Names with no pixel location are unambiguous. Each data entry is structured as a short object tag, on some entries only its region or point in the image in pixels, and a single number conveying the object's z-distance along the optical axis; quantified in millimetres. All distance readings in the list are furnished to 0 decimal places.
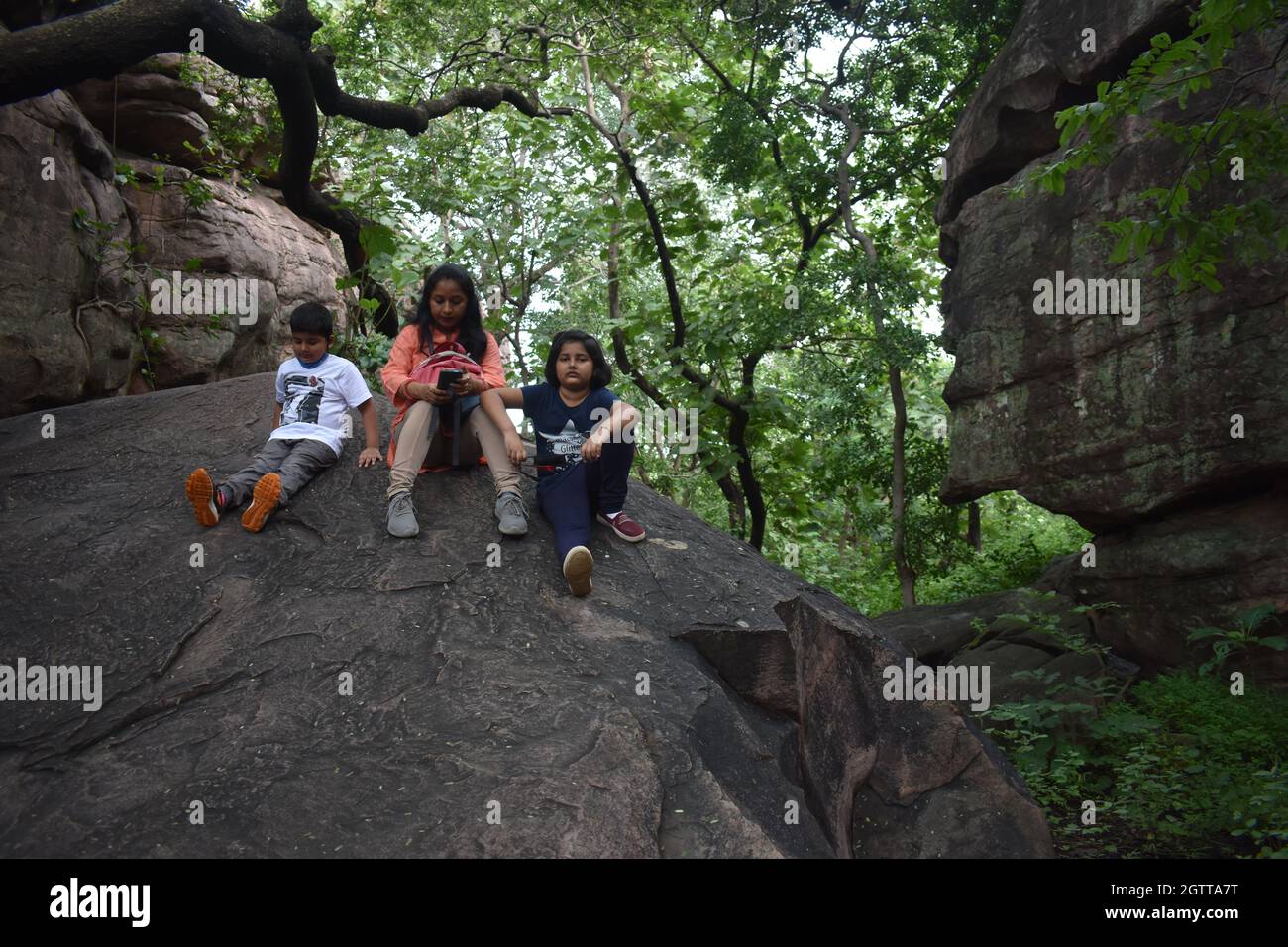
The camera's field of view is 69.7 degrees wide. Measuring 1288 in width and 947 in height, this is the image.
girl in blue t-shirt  4859
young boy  5184
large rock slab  3150
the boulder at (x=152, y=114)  8836
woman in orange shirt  4930
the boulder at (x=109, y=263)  6840
